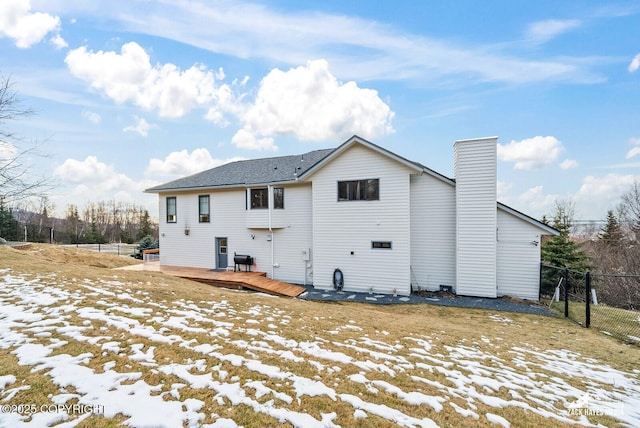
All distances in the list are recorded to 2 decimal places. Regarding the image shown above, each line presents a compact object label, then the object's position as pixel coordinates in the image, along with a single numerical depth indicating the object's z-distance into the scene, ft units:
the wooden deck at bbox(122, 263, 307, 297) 36.37
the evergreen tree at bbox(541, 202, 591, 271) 45.68
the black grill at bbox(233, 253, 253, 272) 43.83
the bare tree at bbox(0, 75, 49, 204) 28.17
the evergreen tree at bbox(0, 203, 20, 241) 101.96
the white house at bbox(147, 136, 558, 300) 33.99
